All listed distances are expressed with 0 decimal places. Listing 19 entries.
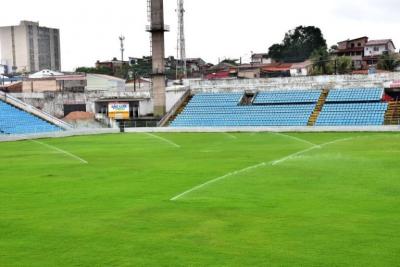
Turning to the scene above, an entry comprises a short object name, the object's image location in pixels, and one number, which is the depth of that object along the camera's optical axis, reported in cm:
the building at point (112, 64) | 14082
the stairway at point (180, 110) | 6500
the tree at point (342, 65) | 9069
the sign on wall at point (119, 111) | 6788
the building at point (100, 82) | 8923
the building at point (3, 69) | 12281
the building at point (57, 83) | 8444
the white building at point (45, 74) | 10438
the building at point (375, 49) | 10519
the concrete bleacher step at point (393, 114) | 5324
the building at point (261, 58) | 13638
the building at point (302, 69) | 9731
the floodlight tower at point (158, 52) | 6406
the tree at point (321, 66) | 9130
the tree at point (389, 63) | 8811
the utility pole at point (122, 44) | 12156
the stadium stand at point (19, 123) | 5494
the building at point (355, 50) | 10681
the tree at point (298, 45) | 13288
